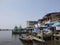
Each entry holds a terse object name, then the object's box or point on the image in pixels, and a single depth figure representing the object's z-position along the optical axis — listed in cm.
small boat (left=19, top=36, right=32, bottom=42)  1058
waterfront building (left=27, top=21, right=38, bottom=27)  3230
